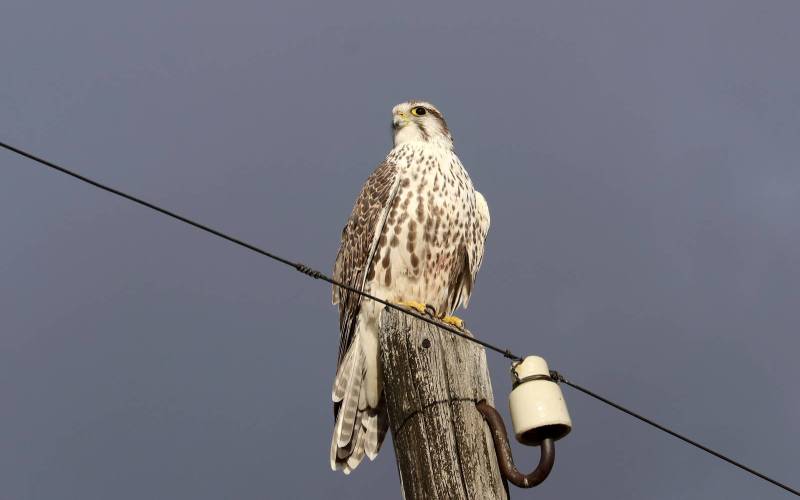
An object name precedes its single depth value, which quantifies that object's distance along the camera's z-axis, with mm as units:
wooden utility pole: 6211
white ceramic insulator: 6336
